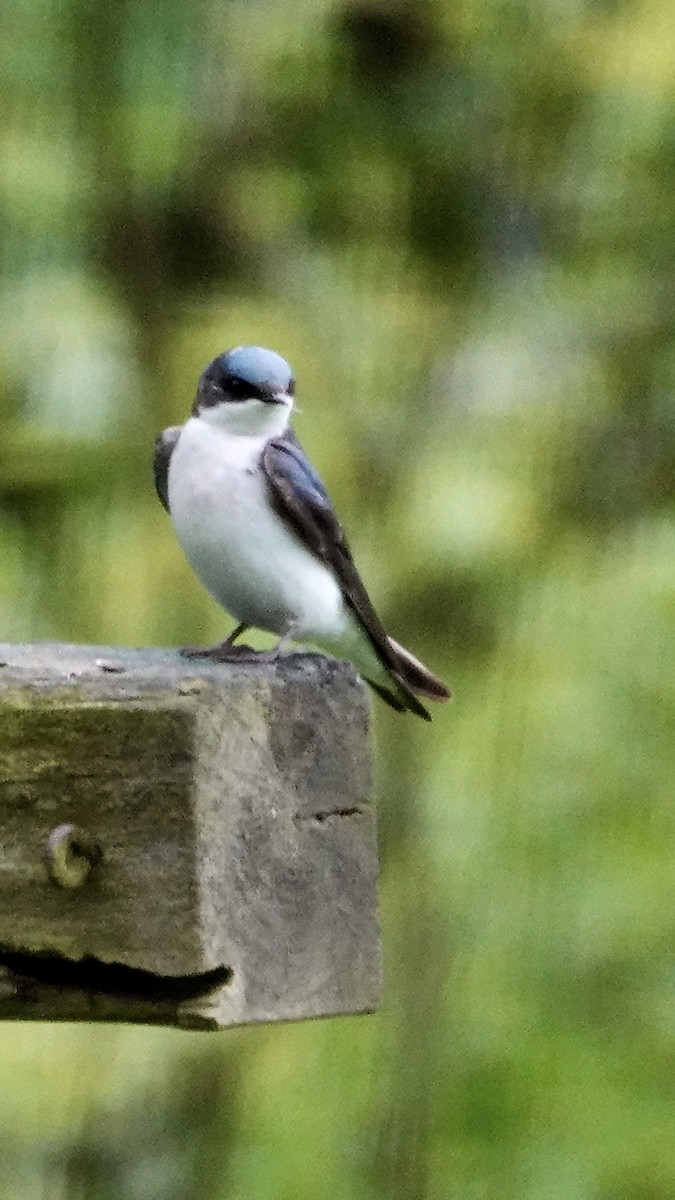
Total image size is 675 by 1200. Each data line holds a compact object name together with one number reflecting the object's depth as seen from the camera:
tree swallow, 6.86
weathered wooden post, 6.65
